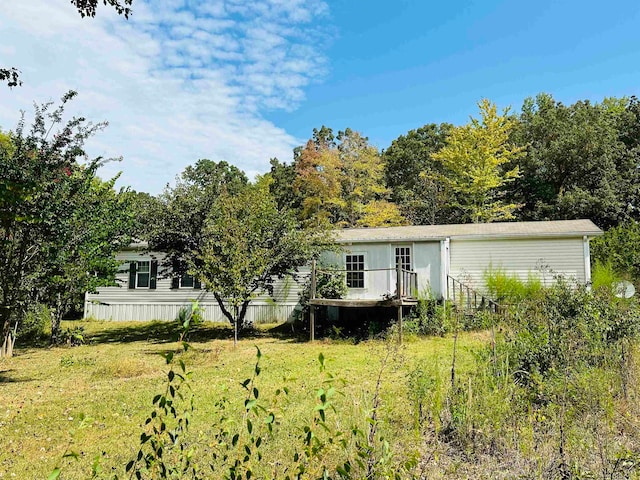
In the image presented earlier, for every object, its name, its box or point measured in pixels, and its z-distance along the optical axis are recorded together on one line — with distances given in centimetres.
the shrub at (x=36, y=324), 1259
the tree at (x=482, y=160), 2866
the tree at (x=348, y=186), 3180
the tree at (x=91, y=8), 398
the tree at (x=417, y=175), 3384
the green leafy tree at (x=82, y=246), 1230
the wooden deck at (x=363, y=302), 1353
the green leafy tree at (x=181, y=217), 1528
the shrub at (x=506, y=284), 1558
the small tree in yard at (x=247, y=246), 1353
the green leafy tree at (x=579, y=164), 2709
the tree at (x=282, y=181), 3688
